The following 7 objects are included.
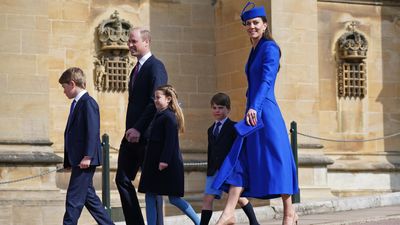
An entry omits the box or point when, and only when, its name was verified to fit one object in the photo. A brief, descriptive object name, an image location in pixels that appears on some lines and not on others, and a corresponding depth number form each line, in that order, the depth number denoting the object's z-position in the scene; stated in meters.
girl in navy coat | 10.12
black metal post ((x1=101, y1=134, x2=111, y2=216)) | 14.18
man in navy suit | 10.12
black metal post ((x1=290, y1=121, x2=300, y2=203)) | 15.53
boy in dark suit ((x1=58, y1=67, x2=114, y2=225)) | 10.09
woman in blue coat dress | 8.95
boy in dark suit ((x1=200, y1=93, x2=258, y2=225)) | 10.62
